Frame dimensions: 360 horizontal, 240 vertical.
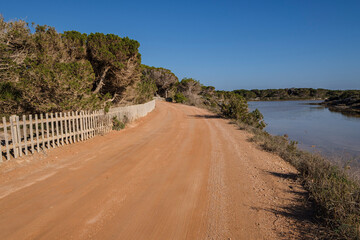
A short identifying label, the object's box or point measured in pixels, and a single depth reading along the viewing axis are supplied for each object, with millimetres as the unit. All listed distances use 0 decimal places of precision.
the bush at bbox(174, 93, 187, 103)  37719
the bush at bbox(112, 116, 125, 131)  11469
